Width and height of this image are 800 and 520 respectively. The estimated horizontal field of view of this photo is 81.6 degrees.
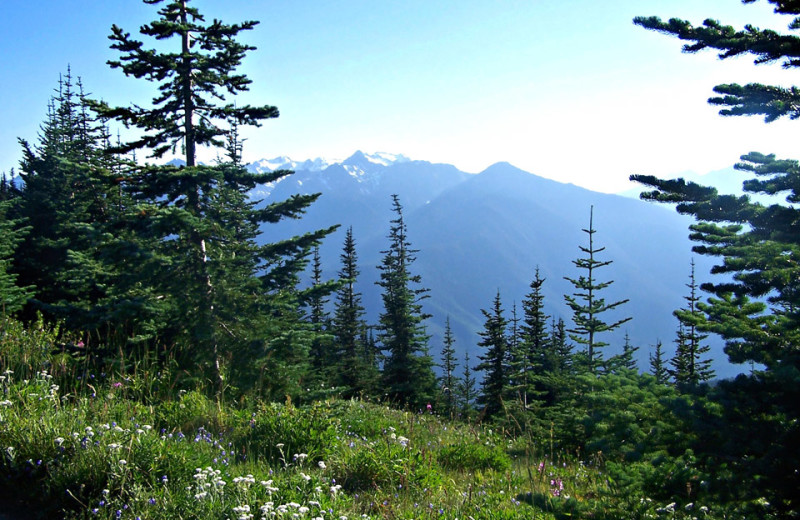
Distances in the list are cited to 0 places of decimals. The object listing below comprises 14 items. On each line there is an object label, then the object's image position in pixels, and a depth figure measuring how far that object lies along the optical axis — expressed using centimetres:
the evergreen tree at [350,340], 3008
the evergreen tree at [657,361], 4919
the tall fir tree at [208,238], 813
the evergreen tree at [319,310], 947
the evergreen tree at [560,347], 3073
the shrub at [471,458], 559
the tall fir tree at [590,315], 1838
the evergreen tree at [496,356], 3155
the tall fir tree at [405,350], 2984
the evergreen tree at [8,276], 1042
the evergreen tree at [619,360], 1365
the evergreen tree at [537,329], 3165
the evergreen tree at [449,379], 4111
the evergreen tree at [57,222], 1218
